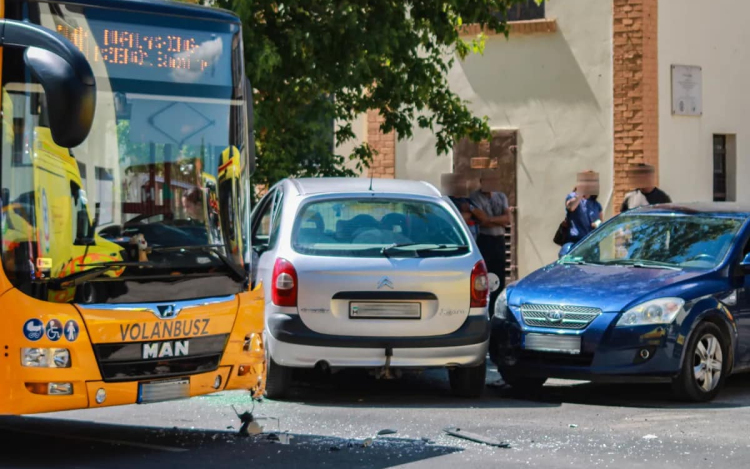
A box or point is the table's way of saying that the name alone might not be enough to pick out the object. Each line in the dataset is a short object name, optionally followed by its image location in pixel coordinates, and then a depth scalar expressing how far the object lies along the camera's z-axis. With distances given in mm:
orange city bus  7512
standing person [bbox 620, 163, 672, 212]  13602
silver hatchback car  10148
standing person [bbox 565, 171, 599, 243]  14234
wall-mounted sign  20203
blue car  10242
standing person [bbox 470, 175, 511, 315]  14383
